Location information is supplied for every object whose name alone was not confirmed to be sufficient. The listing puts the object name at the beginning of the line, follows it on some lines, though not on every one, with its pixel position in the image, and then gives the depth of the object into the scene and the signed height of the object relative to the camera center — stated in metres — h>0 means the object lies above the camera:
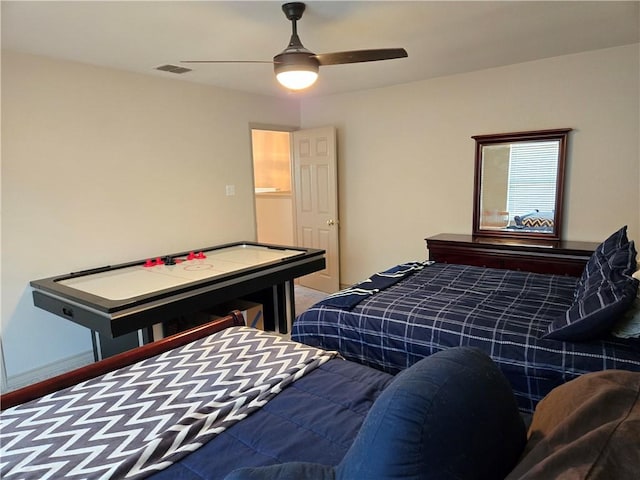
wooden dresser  3.23 -0.61
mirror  3.57 -0.02
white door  4.77 -0.12
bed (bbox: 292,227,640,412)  1.71 -0.69
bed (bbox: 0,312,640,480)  0.77 -0.71
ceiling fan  2.26 +0.72
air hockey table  2.31 -0.65
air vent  3.36 +1.02
